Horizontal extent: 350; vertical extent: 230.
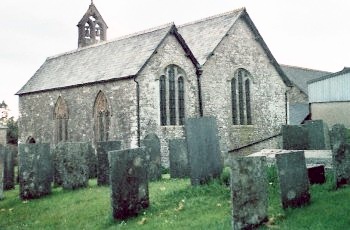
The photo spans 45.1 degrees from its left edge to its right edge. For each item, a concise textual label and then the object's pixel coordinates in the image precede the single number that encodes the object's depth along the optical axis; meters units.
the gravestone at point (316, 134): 12.04
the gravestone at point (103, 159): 11.82
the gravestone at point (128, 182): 8.22
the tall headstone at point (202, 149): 10.15
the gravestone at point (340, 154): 8.07
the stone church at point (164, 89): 20.05
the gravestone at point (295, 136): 11.70
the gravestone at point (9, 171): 14.17
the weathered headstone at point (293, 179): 7.28
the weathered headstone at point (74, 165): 11.87
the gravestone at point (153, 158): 12.90
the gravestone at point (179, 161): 13.12
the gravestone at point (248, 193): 6.53
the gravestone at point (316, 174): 8.91
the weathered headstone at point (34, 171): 11.41
